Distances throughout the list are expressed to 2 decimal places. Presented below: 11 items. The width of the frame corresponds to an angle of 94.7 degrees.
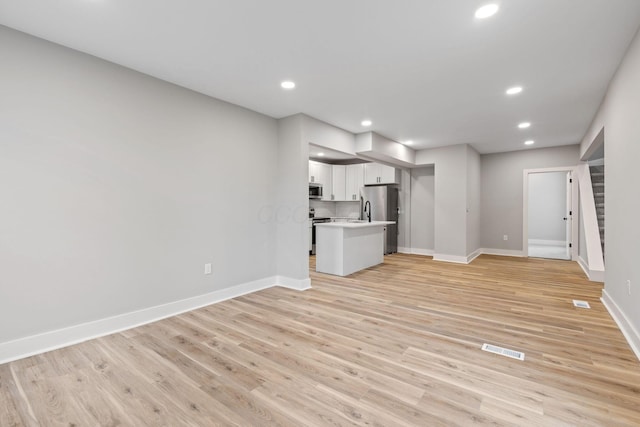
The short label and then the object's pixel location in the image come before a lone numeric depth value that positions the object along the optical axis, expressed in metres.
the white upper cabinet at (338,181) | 8.11
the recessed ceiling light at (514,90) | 3.50
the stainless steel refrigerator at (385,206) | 7.49
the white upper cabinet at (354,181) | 7.90
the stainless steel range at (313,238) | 7.75
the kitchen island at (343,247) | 5.11
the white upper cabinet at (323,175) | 7.67
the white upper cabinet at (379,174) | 7.43
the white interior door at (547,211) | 8.91
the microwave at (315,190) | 7.61
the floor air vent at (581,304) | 3.55
